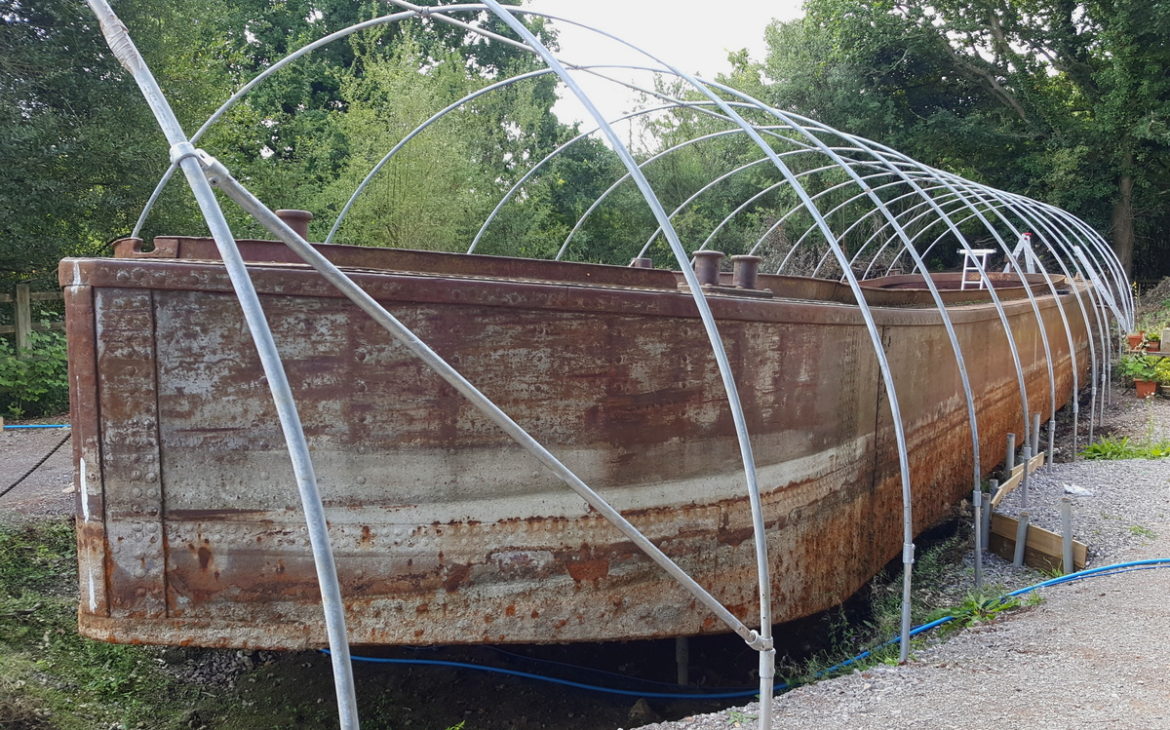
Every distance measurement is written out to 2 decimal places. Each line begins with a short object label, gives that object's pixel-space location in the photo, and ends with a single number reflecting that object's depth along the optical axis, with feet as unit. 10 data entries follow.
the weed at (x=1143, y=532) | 20.80
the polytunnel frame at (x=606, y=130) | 6.92
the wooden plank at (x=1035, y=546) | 19.77
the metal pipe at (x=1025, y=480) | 23.75
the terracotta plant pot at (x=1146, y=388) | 44.11
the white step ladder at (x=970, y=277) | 25.15
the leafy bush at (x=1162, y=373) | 43.98
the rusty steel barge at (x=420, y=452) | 12.30
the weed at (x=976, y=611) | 16.75
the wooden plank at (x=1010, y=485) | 23.29
